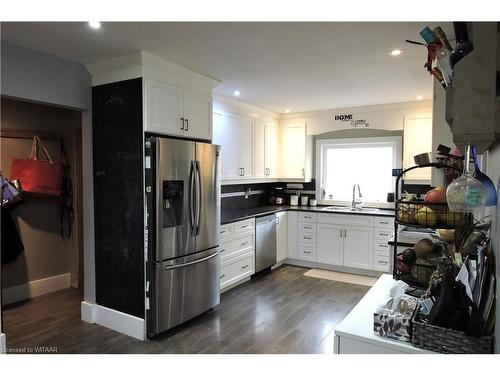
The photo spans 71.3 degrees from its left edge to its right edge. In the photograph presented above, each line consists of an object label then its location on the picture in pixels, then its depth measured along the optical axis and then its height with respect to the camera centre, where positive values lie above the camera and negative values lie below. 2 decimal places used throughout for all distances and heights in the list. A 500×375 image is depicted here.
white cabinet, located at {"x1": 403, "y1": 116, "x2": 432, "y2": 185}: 4.48 +0.44
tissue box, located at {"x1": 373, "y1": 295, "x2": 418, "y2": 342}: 1.18 -0.51
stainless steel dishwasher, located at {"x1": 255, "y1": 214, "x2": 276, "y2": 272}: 4.50 -0.89
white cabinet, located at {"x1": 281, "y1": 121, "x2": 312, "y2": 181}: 5.41 +0.37
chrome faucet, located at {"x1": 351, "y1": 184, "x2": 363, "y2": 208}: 5.20 -0.32
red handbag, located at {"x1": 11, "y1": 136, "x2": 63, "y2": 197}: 3.70 +0.00
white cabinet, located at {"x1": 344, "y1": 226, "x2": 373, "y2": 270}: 4.60 -0.96
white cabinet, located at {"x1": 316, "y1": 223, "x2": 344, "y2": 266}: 4.80 -0.96
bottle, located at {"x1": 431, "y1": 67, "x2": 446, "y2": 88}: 1.27 +0.38
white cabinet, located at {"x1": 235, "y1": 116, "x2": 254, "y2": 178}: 4.63 +0.40
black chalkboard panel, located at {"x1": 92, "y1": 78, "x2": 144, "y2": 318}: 2.85 -0.18
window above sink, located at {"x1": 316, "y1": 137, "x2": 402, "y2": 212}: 5.15 +0.10
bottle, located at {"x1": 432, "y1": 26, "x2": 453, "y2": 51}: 1.10 +0.45
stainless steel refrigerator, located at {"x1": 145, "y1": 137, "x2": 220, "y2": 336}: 2.81 -0.48
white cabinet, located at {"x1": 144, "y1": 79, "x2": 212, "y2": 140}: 2.84 +0.56
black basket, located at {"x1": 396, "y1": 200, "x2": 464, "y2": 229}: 1.34 -0.15
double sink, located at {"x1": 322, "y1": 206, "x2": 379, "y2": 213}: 4.93 -0.49
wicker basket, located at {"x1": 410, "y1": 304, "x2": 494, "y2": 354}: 1.01 -0.50
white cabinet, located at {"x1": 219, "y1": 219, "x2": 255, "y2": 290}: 3.88 -0.91
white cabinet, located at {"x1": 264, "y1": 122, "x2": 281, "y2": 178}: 5.25 +0.38
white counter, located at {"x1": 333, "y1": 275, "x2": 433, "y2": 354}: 1.17 -0.56
